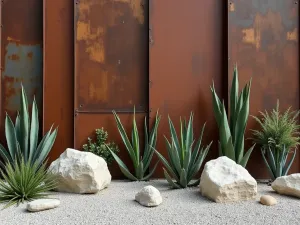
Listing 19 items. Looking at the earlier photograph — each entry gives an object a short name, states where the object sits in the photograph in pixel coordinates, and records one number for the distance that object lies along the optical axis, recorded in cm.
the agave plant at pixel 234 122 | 467
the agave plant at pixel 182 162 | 429
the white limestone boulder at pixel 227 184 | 366
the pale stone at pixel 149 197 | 356
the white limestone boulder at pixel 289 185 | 387
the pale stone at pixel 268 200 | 360
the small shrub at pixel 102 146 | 499
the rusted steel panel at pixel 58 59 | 514
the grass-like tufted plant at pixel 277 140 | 465
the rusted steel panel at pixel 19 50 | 518
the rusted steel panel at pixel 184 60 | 514
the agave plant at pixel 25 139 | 475
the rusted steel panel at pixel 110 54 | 516
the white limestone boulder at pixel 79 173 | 403
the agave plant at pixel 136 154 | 484
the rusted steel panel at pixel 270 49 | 515
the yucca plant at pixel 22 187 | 371
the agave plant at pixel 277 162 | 468
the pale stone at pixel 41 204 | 339
